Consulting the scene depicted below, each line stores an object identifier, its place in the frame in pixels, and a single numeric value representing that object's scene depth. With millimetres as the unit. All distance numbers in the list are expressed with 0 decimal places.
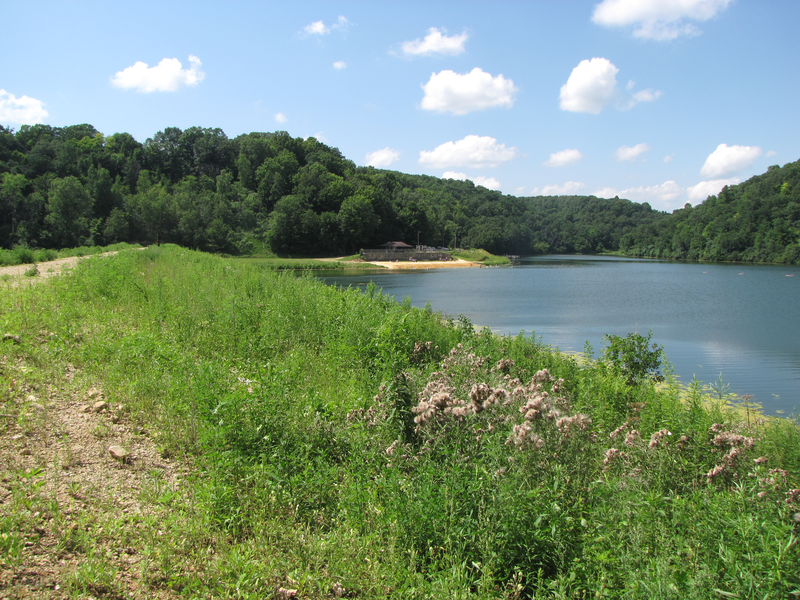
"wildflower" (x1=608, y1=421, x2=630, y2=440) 4328
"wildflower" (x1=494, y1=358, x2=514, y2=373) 6238
